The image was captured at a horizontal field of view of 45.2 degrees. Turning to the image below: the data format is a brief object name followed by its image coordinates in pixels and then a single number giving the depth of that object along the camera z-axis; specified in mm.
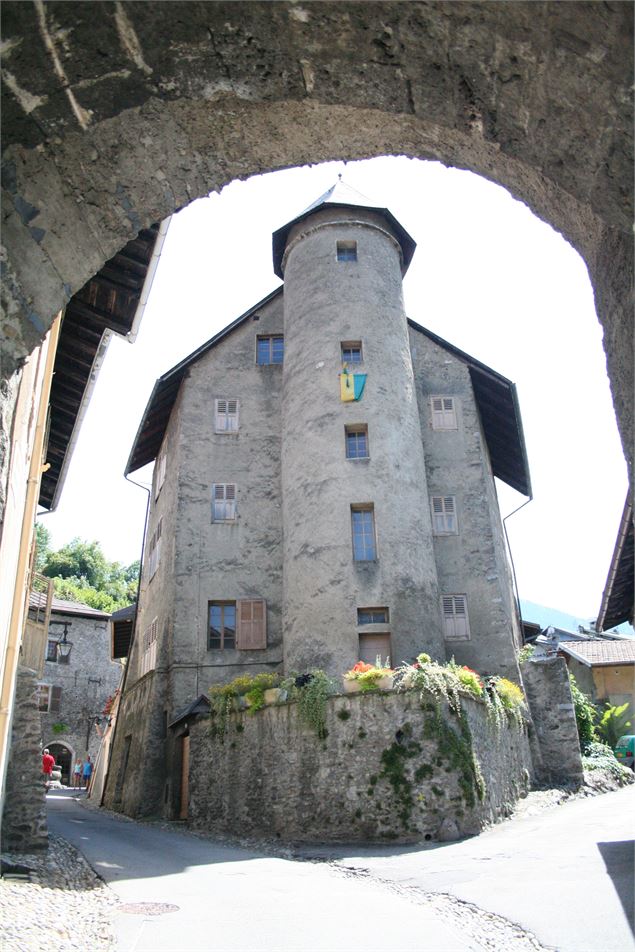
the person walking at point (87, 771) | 36719
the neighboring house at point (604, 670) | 35844
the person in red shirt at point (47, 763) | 22491
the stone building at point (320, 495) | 19438
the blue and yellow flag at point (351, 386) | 21094
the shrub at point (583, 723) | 24500
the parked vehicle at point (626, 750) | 28688
